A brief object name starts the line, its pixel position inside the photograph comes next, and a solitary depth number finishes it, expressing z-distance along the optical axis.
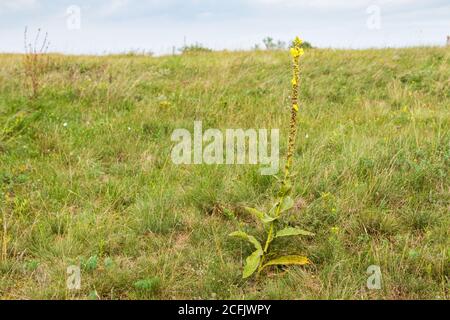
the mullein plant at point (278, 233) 3.76
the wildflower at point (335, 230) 4.25
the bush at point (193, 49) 16.62
